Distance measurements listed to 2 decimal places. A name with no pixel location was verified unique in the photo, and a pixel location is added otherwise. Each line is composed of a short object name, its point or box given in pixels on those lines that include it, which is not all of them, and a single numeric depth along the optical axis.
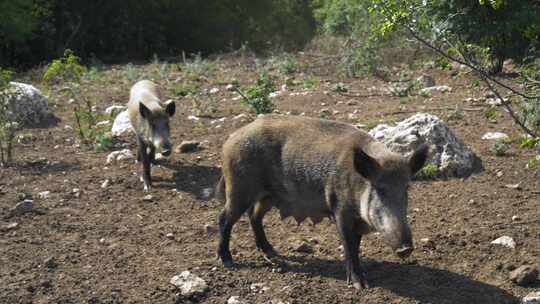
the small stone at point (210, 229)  7.16
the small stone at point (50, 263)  6.33
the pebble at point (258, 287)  5.81
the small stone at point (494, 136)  8.93
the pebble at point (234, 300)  5.58
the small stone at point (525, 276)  5.62
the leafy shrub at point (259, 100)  10.50
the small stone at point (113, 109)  12.41
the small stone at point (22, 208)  7.68
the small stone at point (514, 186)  7.39
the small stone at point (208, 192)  7.31
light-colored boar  9.04
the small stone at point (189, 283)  5.71
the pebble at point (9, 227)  7.25
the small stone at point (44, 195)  8.30
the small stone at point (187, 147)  10.02
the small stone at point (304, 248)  6.58
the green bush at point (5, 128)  9.64
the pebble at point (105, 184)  8.70
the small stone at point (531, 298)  5.32
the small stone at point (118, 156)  9.88
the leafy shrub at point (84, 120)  10.33
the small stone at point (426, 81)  12.66
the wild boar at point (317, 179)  5.54
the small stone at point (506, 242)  6.17
